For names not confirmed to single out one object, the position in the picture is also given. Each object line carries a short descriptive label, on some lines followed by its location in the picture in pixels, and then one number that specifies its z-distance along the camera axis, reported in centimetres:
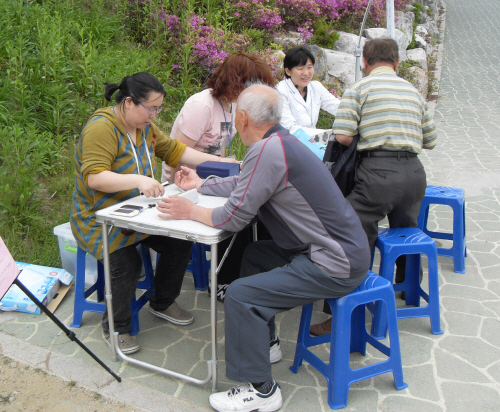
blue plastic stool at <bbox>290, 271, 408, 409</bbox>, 240
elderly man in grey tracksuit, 228
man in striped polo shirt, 298
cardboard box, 329
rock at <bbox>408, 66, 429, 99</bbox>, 1059
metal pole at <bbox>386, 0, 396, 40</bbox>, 567
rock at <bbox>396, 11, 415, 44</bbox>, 1288
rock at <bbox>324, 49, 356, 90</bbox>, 887
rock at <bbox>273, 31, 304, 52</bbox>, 882
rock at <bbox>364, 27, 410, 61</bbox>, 1069
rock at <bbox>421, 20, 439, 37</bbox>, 1589
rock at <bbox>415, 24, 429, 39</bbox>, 1473
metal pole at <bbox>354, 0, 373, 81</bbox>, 488
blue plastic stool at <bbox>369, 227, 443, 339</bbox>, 300
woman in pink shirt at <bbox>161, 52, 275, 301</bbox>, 328
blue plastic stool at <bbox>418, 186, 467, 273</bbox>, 383
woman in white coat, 405
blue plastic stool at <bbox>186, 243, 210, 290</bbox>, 356
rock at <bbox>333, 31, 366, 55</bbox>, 983
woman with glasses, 264
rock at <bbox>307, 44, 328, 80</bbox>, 876
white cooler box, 340
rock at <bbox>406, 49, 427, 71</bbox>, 1179
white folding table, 231
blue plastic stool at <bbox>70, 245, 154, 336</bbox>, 304
